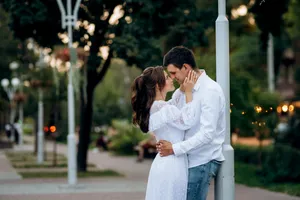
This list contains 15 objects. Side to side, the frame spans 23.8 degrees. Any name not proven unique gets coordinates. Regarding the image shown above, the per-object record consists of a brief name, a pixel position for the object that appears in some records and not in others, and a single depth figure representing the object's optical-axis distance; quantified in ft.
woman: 19.71
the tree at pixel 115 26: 60.75
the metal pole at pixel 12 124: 151.90
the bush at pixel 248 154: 79.17
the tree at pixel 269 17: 55.72
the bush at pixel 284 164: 54.03
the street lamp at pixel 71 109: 54.90
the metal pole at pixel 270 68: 150.69
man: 19.29
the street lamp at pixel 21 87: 104.07
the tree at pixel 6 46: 88.43
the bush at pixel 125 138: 106.63
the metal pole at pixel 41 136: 87.30
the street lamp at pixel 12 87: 118.52
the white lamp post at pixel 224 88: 21.47
